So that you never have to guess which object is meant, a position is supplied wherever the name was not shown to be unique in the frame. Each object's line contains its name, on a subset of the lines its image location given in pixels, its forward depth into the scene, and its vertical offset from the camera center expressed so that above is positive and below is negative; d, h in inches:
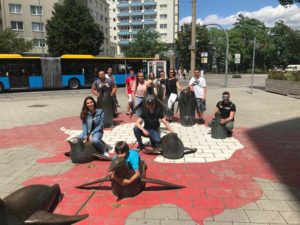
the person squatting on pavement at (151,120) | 173.9 -34.2
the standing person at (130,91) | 319.1 -22.1
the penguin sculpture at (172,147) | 167.1 -52.8
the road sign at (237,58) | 683.3 +54.8
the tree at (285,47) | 2371.3 +308.9
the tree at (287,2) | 488.7 +161.6
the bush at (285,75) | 497.3 +1.4
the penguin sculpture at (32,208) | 89.2 -56.9
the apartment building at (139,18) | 2563.3 +679.6
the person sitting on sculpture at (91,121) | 171.5 -34.6
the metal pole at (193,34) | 542.5 +103.1
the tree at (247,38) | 2191.4 +378.2
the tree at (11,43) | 1126.8 +171.3
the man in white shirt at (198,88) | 269.1 -14.4
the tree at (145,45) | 1570.6 +216.6
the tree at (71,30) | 1167.5 +238.6
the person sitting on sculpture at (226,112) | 212.4 -34.0
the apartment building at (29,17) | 1505.4 +402.4
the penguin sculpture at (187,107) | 258.1 -36.4
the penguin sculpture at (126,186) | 108.4 -57.4
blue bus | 662.1 +20.5
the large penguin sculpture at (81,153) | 161.3 -54.7
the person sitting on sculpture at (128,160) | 113.7 -44.5
